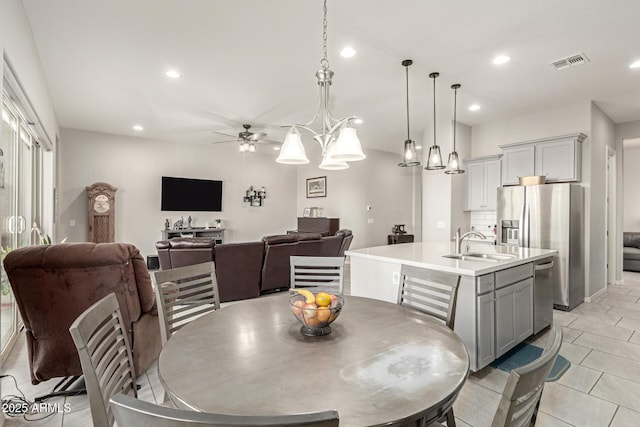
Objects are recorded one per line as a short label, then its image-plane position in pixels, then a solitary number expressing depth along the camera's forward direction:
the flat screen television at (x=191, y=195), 7.46
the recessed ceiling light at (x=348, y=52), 3.18
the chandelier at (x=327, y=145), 2.12
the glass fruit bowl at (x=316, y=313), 1.43
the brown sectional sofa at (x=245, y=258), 4.28
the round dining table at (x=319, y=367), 0.96
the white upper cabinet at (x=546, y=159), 4.51
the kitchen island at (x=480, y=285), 2.47
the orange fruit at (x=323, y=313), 1.43
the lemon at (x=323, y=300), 1.48
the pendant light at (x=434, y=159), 3.34
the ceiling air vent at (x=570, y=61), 3.32
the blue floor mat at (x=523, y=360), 2.67
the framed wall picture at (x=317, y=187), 8.86
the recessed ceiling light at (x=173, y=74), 3.78
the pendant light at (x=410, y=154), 3.09
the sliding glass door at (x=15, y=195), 3.00
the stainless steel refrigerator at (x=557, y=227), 4.27
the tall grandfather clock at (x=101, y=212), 6.49
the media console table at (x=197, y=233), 7.36
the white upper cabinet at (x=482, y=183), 5.31
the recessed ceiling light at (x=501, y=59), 3.36
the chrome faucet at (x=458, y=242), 3.16
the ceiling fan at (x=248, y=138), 5.95
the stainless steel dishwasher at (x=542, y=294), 3.19
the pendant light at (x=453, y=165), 3.64
